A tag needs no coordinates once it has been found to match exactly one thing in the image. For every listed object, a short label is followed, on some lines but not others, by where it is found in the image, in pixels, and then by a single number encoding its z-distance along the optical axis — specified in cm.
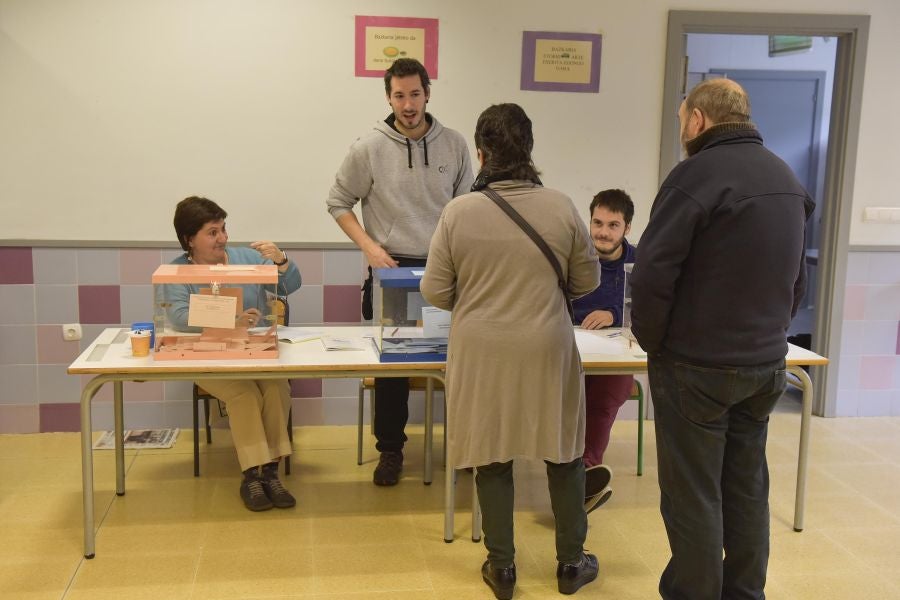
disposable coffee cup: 282
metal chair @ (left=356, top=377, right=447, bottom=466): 361
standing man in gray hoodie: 333
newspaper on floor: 386
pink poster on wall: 396
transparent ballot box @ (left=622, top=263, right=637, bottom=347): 315
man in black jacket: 204
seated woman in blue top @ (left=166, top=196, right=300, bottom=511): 312
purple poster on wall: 409
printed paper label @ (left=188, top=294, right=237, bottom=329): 282
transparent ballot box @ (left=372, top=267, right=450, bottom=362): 287
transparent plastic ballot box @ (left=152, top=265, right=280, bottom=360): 282
